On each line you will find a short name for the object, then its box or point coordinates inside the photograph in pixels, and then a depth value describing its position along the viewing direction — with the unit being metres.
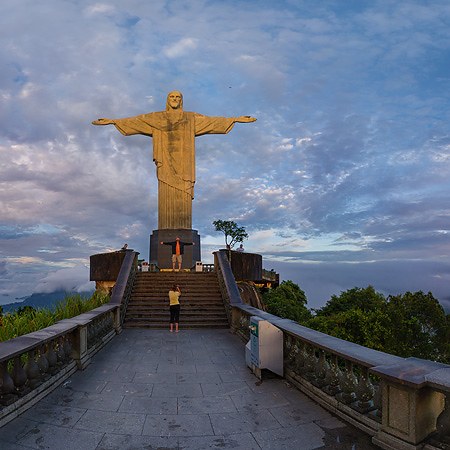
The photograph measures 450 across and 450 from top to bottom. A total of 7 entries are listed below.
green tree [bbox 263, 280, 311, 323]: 31.31
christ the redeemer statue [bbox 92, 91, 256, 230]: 24.45
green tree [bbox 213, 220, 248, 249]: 47.09
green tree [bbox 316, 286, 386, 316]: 34.71
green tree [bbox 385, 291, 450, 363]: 27.30
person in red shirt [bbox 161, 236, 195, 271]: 21.31
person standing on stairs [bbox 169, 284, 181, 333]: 11.96
